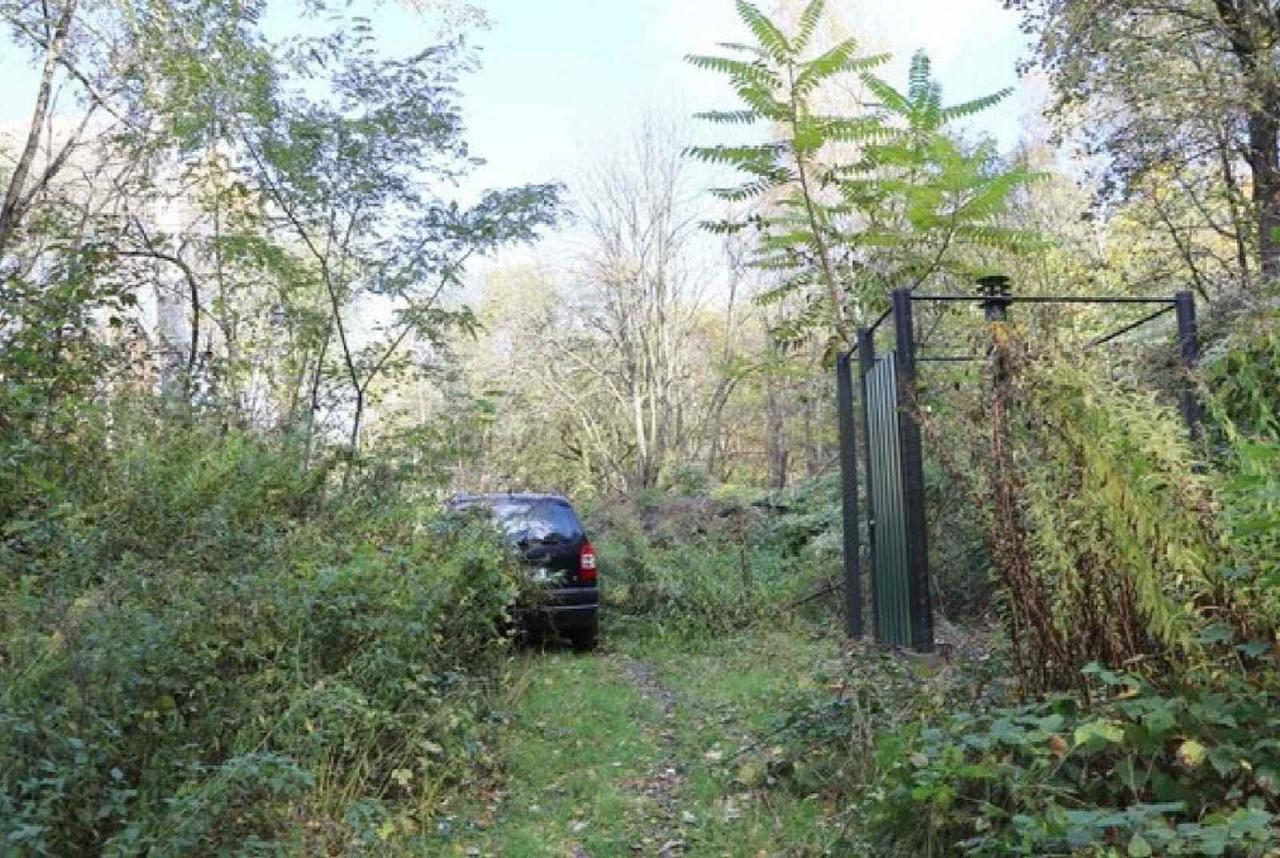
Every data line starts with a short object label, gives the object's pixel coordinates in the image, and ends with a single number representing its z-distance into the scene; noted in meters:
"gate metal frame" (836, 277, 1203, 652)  5.19
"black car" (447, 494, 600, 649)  8.74
